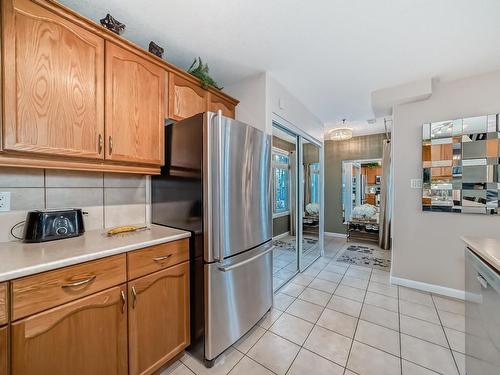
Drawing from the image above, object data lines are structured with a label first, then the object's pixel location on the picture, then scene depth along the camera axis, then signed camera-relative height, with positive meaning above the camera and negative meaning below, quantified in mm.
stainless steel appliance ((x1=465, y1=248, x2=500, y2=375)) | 934 -647
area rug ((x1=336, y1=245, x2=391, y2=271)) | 3392 -1230
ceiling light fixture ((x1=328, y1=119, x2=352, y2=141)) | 3555 +886
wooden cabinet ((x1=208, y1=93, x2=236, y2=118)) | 2097 +827
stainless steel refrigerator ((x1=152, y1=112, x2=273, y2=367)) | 1440 -221
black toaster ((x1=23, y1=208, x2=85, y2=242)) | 1256 -255
